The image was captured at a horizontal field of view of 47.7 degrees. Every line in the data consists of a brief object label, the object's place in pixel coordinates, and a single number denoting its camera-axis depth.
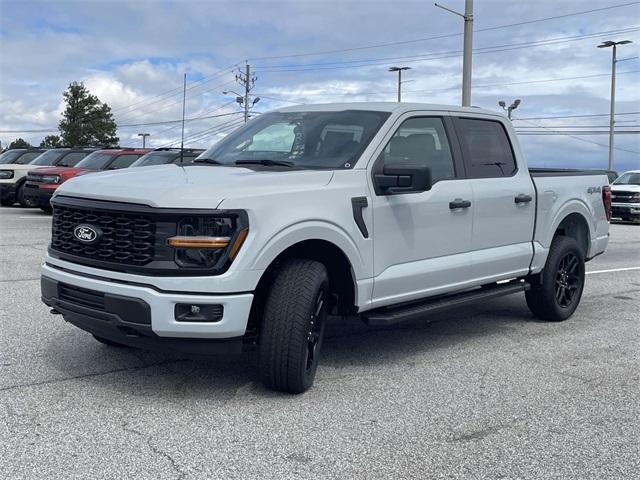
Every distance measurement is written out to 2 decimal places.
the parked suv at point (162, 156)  15.92
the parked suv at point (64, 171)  16.95
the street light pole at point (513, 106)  37.81
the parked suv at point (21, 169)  20.22
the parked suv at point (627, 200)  22.69
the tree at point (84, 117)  93.94
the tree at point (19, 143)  103.96
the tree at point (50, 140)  103.32
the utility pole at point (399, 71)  45.25
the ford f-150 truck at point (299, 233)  4.24
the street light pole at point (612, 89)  39.09
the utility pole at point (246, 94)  50.42
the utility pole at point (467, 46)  20.12
